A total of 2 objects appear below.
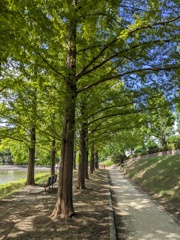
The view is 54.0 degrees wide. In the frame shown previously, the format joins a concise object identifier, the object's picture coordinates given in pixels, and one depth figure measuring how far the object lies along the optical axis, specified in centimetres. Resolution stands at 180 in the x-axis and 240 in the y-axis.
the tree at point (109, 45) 450
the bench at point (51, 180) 874
